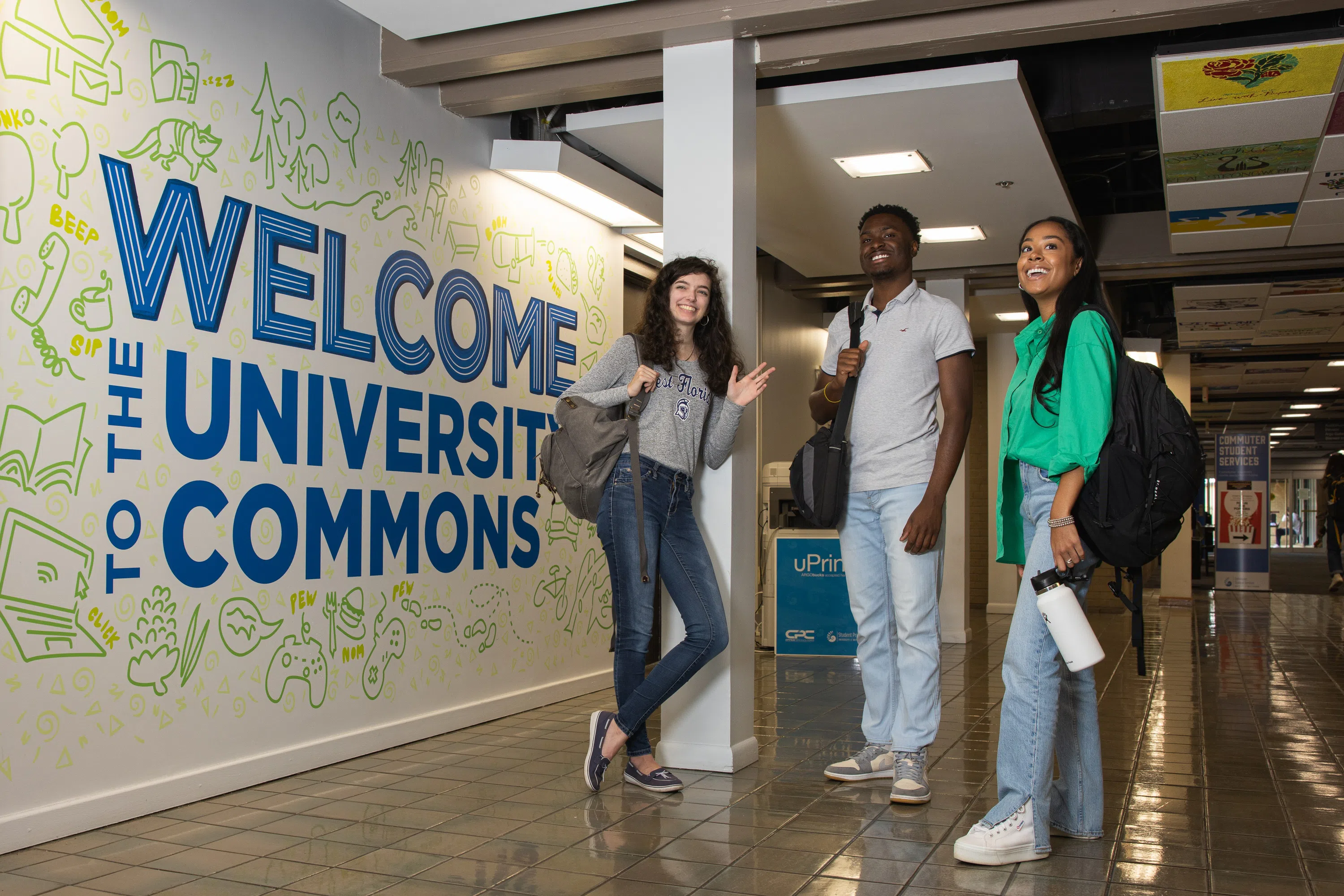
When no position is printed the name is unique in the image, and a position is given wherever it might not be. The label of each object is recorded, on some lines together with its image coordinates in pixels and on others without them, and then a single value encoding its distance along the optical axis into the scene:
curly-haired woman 3.28
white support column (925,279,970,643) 7.80
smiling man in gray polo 3.19
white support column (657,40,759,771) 3.66
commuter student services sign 14.29
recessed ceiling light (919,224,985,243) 6.68
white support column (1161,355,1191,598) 11.65
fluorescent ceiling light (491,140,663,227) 4.75
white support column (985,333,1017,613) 9.88
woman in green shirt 2.49
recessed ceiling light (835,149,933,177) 5.18
